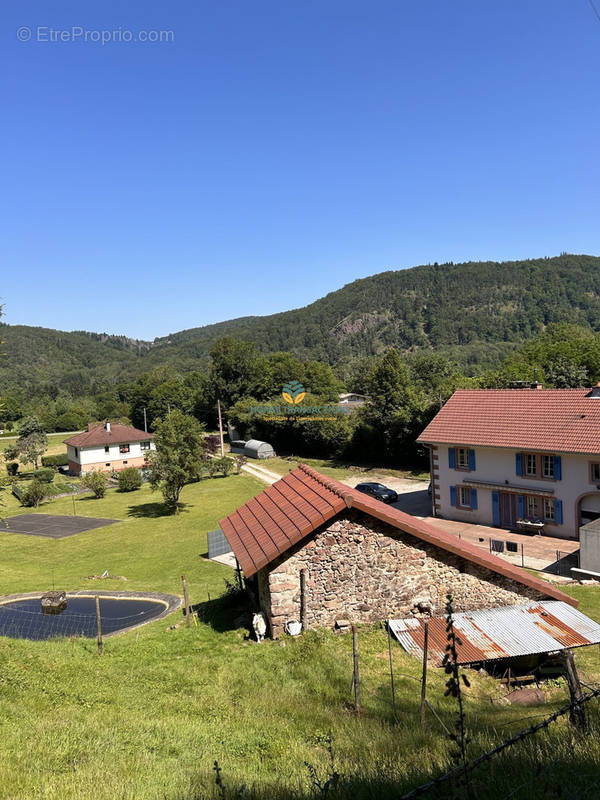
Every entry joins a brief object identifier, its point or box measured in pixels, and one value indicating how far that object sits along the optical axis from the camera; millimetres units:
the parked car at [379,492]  32031
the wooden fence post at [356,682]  7840
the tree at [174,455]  35094
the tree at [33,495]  40469
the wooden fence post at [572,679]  6805
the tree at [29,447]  58656
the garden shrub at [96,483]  43281
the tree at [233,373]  78438
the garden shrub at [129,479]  45781
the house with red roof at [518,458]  22109
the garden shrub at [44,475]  50328
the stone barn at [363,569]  10914
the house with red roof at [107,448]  55812
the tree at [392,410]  43281
